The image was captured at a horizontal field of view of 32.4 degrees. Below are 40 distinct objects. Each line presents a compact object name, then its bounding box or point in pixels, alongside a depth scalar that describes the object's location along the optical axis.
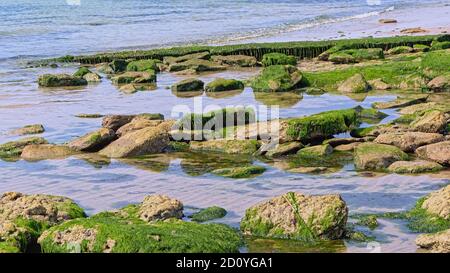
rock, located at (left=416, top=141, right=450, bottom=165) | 13.98
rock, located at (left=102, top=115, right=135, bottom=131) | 18.19
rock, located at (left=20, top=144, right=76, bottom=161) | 16.28
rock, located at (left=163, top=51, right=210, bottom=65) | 32.84
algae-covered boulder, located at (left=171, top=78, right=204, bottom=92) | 25.50
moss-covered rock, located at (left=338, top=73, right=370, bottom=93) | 22.91
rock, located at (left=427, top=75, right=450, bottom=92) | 21.91
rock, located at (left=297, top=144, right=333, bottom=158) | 15.29
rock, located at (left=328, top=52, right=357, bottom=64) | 30.15
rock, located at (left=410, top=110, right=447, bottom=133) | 16.00
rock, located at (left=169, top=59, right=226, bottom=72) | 31.09
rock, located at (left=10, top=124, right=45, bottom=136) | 18.84
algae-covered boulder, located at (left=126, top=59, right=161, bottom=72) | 31.17
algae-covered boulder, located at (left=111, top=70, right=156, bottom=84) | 28.16
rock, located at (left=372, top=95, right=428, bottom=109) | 19.91
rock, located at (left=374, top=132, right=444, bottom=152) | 15.09
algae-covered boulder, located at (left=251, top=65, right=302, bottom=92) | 24.05
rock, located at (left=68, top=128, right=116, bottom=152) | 16.66
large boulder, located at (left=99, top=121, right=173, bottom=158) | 16.08
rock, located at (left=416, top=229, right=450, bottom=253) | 9.37
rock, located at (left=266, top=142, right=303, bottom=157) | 15.49
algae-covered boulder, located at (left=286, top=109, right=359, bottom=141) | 16.05
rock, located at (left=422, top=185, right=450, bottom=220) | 10.74
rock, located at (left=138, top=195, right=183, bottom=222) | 11.02
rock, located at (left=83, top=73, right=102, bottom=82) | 29.39
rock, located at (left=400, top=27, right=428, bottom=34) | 41.53
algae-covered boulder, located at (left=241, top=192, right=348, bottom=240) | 10.20
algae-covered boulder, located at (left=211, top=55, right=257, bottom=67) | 32.38
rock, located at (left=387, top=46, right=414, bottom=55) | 31.75
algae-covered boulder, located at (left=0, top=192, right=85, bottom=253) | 9.72
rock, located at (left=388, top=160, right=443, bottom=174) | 13.57
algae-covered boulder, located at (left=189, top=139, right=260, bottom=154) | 15.98
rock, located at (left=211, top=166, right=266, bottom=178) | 14.07
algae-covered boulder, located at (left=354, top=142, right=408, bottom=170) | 14.05
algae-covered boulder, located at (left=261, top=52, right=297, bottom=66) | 31.06
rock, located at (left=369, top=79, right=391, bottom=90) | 23.19
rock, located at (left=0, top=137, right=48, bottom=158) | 16.64
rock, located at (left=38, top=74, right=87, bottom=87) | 28.28
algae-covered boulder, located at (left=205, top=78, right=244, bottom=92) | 24.99
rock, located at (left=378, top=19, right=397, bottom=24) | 51.50
